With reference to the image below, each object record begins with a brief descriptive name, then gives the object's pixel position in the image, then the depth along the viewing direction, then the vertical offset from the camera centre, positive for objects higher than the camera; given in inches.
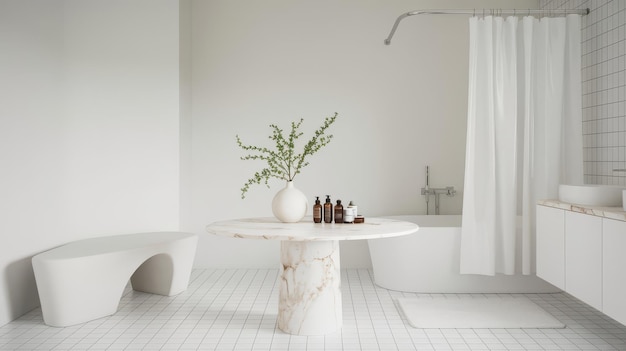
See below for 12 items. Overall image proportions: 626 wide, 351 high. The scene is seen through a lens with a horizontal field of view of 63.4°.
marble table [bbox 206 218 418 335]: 104.3 -21.5
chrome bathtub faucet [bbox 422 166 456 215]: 173.3 -5.7
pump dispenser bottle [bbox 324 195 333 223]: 113.7 -8.7
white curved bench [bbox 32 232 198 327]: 110.7 -22.4
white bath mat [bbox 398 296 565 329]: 115.0 -33.4
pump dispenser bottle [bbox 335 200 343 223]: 112.6 -8.4
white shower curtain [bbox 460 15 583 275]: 131.4 +12.2
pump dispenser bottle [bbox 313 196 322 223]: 112.0 -8.1
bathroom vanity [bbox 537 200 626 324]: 92.0 -15.7
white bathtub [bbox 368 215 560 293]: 138.8 -26.2
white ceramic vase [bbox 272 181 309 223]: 110.9 -6.5
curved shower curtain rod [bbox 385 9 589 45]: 131.7 +43.2
